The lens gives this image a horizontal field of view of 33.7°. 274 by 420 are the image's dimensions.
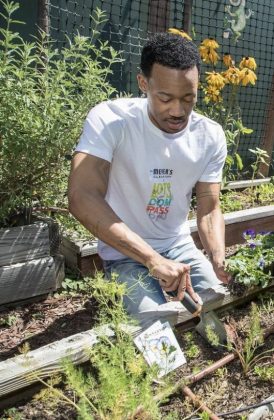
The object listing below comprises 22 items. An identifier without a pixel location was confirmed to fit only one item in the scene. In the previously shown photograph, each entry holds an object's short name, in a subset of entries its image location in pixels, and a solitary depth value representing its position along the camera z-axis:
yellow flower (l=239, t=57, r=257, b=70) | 3.94
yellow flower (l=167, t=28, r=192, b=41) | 3.47
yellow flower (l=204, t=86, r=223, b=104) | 3.88
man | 1.85
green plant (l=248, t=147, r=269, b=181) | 4.26
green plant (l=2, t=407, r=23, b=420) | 1.54
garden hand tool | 1.99
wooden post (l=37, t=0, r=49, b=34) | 3.00
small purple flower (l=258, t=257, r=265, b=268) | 2.36
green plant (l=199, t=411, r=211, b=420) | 1.52
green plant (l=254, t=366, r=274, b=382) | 1.85
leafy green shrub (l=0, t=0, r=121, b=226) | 2.17
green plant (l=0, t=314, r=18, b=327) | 2.30
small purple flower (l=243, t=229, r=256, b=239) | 2.78
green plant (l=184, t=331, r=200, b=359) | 1.95
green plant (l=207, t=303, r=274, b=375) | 1.85
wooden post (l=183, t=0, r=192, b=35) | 4.16
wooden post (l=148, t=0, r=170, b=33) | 3.97
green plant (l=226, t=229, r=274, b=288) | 2.24
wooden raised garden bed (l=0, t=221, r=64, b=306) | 2.33
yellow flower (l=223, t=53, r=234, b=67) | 3.99
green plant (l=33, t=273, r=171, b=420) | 1.34
